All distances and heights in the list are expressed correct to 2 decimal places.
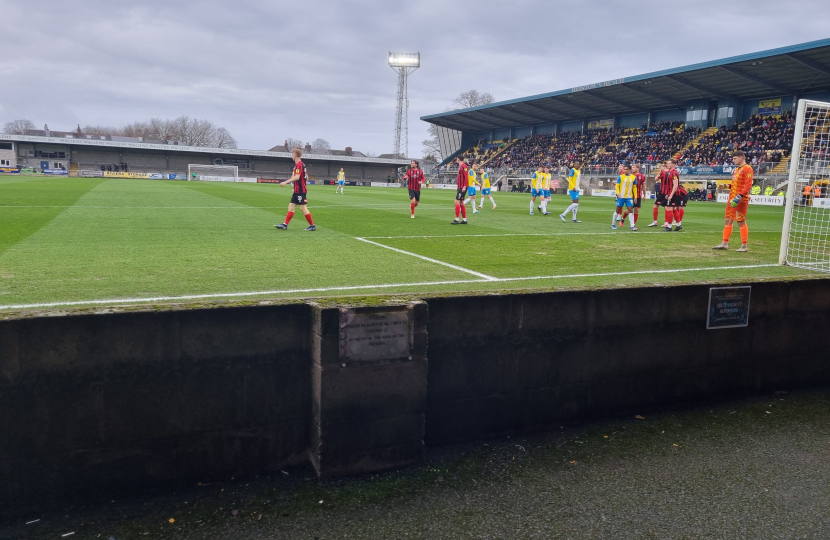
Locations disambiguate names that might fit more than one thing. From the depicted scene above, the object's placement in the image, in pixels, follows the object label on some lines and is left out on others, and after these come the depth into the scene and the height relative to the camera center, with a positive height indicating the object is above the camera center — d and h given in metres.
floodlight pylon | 87.62 +17.39
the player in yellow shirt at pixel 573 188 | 17.70 +0.18
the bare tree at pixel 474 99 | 99.06 +15.40
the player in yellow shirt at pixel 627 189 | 15.86 +0.18
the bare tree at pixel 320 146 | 123.38 +8.53
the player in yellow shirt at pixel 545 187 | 21.06 +0.22
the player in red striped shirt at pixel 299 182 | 13.24 +0.06
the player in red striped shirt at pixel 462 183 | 16.38 +0.20
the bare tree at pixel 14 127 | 104.88 +8.85
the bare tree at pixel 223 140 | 119.31 +8.67
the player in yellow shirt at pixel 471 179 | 17.36 +0.35
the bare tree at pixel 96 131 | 116.25 +9.56
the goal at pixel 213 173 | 70.06 +1.15
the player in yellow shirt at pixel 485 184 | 26.01 +0.31
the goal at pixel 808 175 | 9.20 +0.45
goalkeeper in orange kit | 11.06 +0.21
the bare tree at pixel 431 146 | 109.44 +8.14
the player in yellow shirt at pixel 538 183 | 21.09 +0.35
